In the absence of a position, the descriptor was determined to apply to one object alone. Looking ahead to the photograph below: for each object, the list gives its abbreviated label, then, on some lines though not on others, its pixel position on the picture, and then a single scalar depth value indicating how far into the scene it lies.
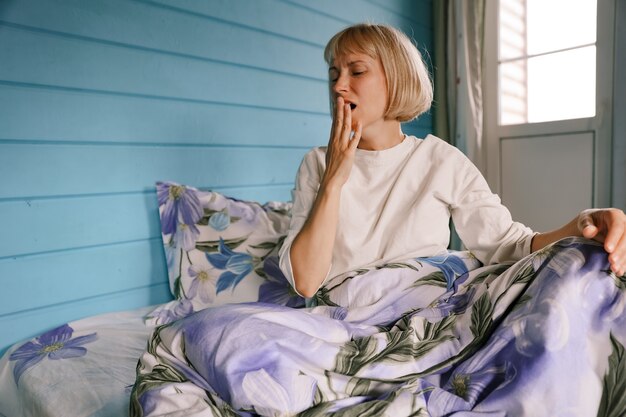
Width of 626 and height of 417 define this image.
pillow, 1.38
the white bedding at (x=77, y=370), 0.90
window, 2.23
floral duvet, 0.65
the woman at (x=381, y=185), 1.09
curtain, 2.42
